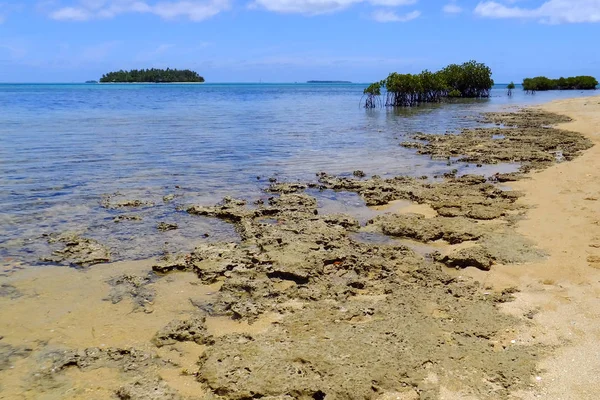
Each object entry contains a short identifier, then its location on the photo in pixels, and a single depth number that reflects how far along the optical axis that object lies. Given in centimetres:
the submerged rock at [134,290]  596
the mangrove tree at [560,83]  8438
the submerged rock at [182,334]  496
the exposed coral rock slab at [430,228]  793
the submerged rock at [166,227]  867
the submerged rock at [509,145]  1509
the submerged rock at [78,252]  721
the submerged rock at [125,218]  920
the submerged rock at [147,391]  400
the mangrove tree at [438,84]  4628
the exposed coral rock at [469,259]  671
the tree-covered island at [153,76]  17075
